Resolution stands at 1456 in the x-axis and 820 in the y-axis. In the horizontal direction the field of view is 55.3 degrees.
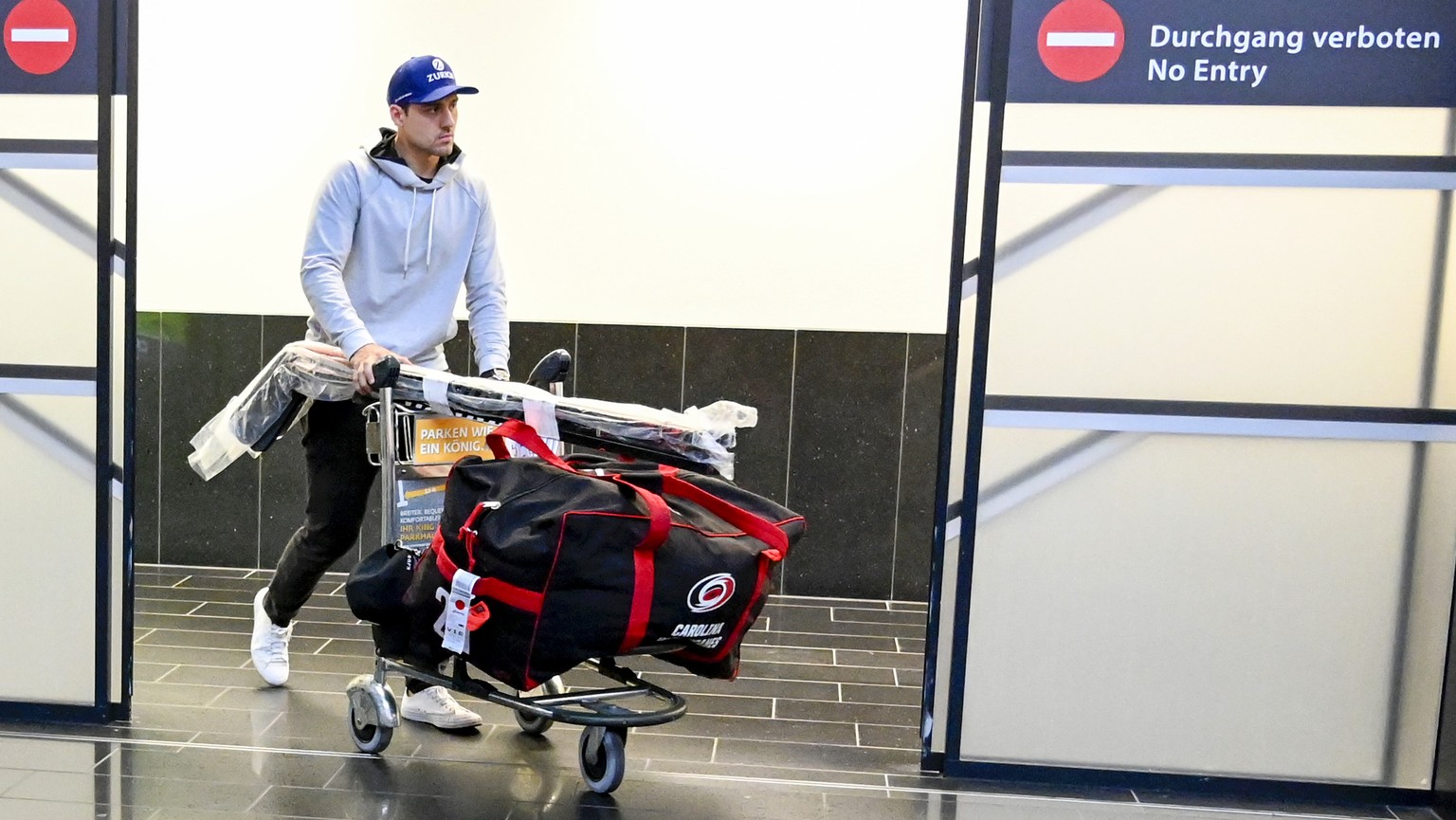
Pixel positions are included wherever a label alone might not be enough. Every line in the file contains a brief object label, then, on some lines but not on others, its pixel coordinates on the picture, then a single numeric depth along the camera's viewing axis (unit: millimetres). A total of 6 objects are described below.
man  3223
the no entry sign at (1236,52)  2992
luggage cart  2918
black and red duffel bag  2650
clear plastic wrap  2818
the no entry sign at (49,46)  3248
